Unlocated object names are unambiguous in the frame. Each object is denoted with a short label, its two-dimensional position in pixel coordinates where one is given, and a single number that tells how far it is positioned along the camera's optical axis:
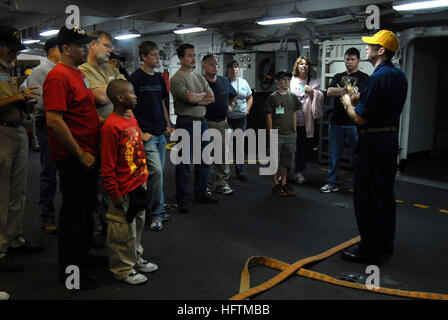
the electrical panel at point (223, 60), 10.23
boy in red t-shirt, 2.86
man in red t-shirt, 2.73
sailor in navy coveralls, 3.34
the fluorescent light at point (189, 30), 9.87
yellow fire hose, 2.87
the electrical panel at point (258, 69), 9.27
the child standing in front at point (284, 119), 5.49
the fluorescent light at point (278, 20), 7.62
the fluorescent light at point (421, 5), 5.35
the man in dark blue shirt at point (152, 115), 4.15
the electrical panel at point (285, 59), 8.88
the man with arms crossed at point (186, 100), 4.68
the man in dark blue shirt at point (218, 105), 5.25
